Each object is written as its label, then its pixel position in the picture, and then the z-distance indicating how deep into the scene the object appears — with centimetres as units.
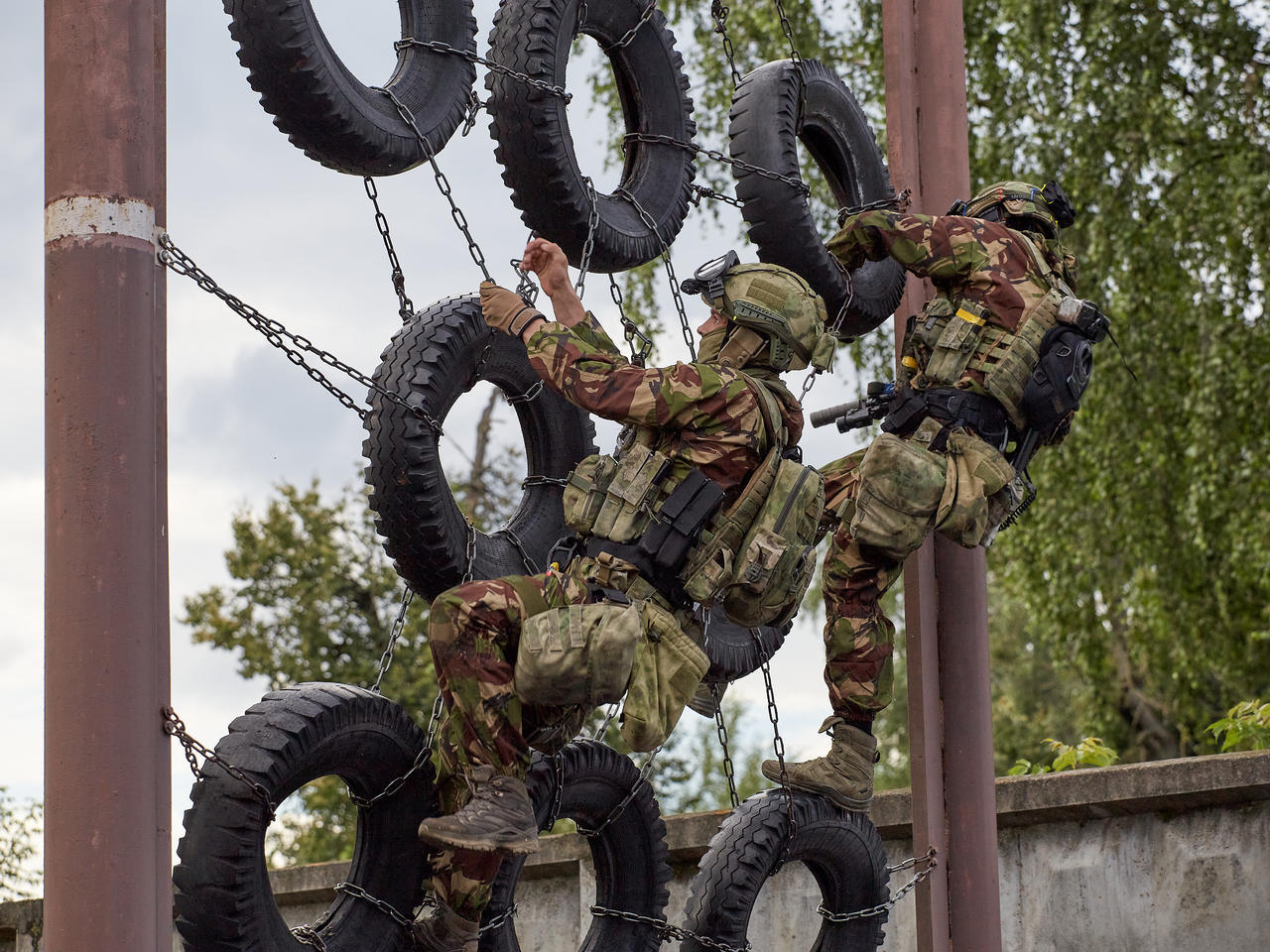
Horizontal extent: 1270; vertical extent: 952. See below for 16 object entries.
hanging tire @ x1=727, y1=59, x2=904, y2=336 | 730
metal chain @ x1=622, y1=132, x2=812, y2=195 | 716
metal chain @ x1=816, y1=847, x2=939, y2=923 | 687
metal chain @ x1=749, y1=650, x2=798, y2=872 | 637
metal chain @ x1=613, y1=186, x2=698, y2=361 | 652
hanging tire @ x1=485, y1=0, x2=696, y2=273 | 634
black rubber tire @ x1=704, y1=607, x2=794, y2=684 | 686
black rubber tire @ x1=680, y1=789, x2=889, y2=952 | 645
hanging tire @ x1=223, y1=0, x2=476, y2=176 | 544
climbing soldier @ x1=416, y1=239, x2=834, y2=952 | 508
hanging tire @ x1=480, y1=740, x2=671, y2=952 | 633
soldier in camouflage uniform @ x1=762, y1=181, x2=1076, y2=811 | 641
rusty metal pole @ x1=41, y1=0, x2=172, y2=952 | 459
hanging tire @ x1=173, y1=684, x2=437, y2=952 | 494
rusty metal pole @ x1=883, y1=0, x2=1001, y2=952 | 723
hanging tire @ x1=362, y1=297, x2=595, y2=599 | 560
